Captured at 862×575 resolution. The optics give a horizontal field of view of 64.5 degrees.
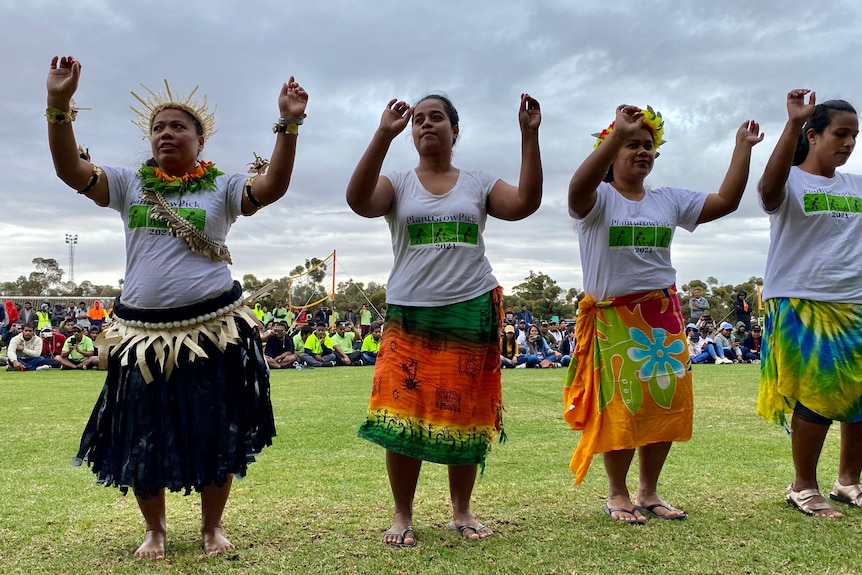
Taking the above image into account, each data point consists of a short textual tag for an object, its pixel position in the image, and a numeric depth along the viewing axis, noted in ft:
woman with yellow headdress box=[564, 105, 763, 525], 12.16
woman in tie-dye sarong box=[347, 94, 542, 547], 11.03
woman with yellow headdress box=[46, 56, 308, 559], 10.28
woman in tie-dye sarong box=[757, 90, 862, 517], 12.29
